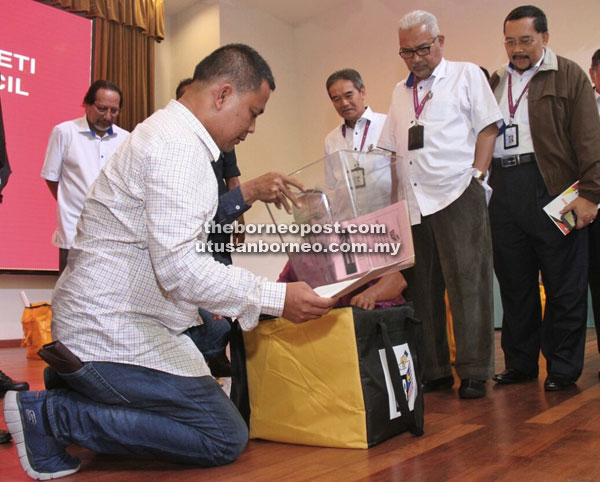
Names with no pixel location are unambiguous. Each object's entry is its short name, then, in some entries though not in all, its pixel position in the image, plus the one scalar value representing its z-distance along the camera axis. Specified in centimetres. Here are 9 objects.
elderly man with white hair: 216
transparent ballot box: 152
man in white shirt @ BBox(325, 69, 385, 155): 284
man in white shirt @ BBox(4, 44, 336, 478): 125
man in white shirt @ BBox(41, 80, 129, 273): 294
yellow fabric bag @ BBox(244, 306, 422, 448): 146
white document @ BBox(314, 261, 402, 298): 136
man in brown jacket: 223
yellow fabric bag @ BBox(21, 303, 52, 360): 397
